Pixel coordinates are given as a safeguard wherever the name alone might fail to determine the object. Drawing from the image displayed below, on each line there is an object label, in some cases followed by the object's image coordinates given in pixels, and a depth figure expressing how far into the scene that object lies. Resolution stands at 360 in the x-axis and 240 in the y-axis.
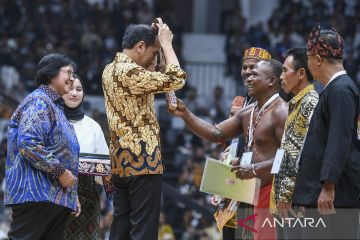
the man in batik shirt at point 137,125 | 12.50
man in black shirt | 10.89
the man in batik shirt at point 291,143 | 12.11
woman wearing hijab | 14.08
